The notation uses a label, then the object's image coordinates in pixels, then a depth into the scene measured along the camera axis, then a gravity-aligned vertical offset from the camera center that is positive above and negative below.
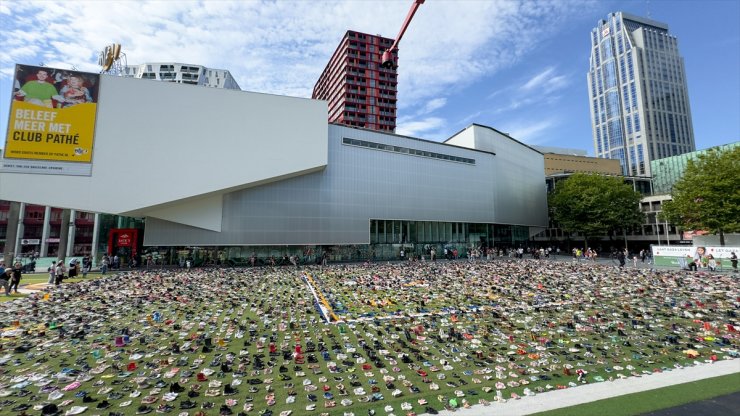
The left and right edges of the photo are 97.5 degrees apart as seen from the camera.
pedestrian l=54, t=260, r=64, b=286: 20.83 -2.26
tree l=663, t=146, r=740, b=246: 36.50 +4.77
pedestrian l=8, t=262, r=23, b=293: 17.95 -2.03
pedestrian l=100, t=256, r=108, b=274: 28.70 -2.47
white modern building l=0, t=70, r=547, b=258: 32.69 +7.10
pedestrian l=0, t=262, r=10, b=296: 17.17 -2.19
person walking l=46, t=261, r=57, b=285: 21.49 -2.26
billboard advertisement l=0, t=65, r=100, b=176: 29.80 +11.11
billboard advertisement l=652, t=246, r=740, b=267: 26.23 -1.56
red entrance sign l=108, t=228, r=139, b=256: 36.31 -0.02
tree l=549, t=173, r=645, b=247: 51.44 +5.06
